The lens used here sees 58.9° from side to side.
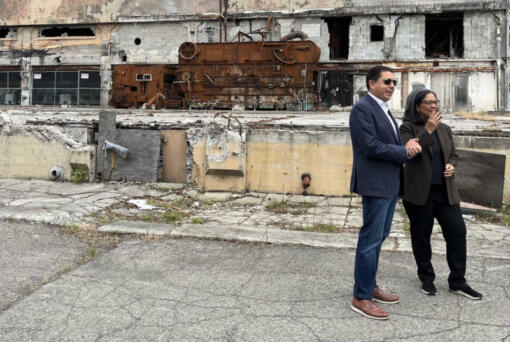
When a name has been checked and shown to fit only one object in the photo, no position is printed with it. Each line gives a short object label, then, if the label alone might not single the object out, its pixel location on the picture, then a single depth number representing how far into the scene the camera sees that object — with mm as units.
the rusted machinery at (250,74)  17953
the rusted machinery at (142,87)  19594
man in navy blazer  2814
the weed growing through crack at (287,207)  6008
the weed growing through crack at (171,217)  5426
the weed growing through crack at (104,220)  5175
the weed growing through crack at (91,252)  4008
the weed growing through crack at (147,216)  5477
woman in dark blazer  3143
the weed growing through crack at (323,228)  5023
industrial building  20781
